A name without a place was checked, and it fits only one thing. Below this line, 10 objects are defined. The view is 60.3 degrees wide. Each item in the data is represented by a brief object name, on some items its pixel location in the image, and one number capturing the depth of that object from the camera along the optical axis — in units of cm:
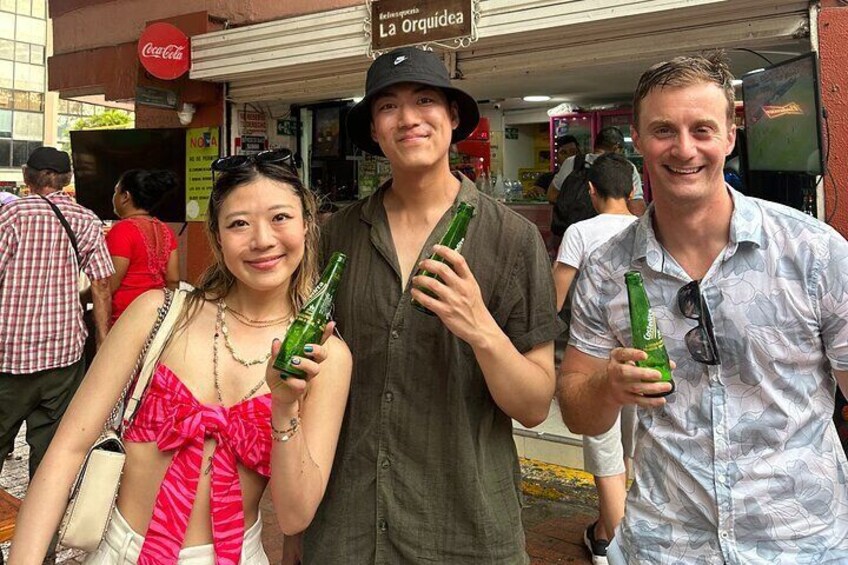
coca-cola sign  798
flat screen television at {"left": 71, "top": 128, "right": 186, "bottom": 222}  889
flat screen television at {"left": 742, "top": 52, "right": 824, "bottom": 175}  444
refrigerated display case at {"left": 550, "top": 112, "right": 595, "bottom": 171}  893
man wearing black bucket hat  206
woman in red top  553
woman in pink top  191
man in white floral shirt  182
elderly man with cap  433
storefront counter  838
